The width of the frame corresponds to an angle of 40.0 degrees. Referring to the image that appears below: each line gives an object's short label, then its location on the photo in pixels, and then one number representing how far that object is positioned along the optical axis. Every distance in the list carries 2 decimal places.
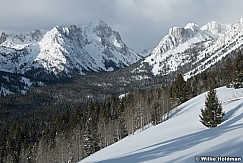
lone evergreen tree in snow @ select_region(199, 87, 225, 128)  38.50
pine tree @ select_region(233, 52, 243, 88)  65.06
